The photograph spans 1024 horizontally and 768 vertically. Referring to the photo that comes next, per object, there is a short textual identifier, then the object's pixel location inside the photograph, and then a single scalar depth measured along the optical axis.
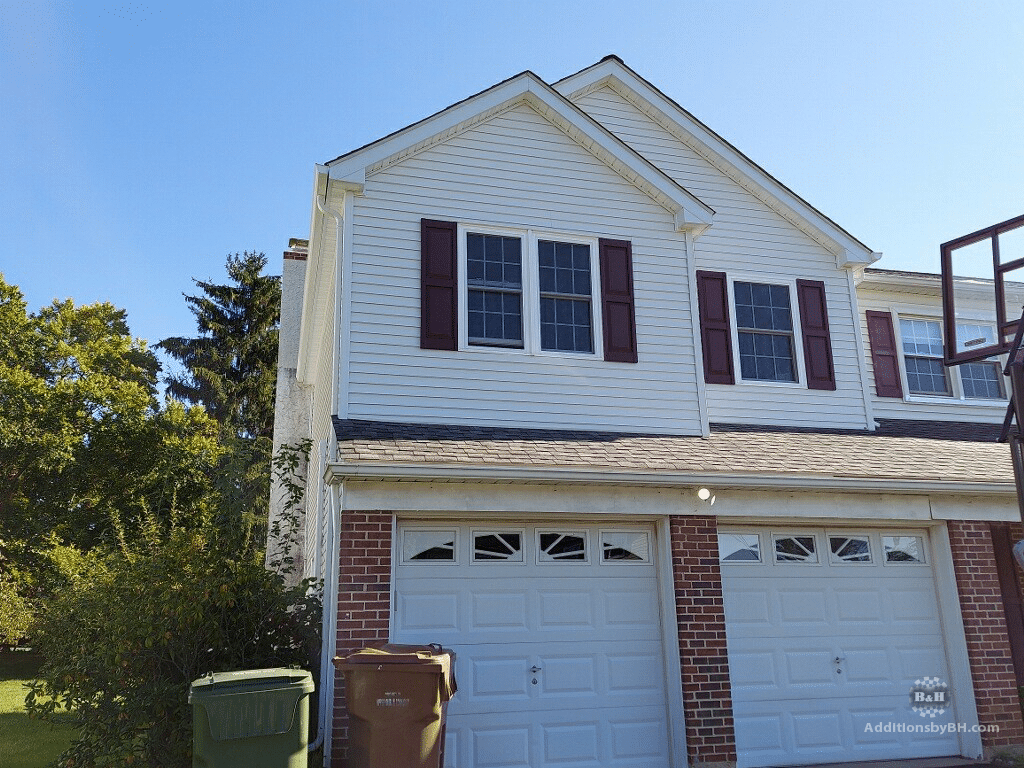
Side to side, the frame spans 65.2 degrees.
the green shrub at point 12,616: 16.31
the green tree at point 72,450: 19.80
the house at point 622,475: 7.33
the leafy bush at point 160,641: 6.58
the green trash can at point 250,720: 5.52
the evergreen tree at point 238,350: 26.36
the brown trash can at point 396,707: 5.74
